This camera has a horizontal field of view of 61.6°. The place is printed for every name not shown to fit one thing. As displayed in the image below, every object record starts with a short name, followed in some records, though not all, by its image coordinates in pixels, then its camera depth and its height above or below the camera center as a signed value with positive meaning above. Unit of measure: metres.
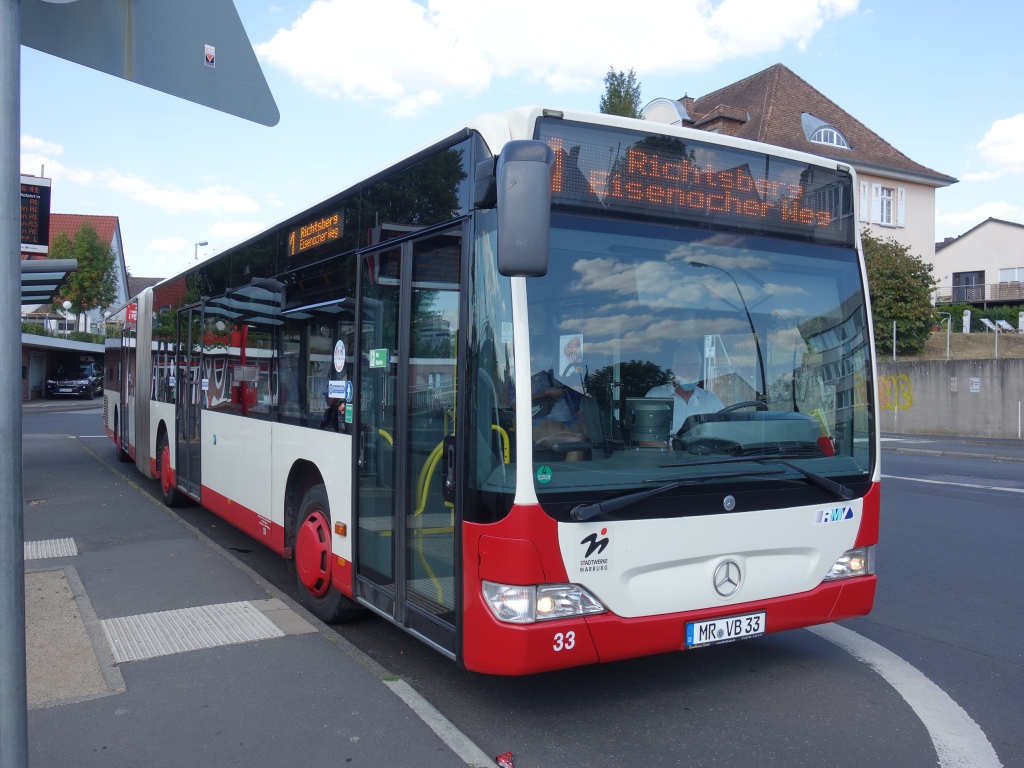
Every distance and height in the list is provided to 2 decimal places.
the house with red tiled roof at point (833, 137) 39.22 +11.33
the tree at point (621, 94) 29.31 +9.94
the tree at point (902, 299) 29.86 +2.81
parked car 49.00 -0.51
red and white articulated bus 4.02 -0.09
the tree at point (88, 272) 49.47 +6.06
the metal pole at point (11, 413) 2.27 -0.11
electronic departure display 15.51 +2.93
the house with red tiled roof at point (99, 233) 60.41 +10.59
